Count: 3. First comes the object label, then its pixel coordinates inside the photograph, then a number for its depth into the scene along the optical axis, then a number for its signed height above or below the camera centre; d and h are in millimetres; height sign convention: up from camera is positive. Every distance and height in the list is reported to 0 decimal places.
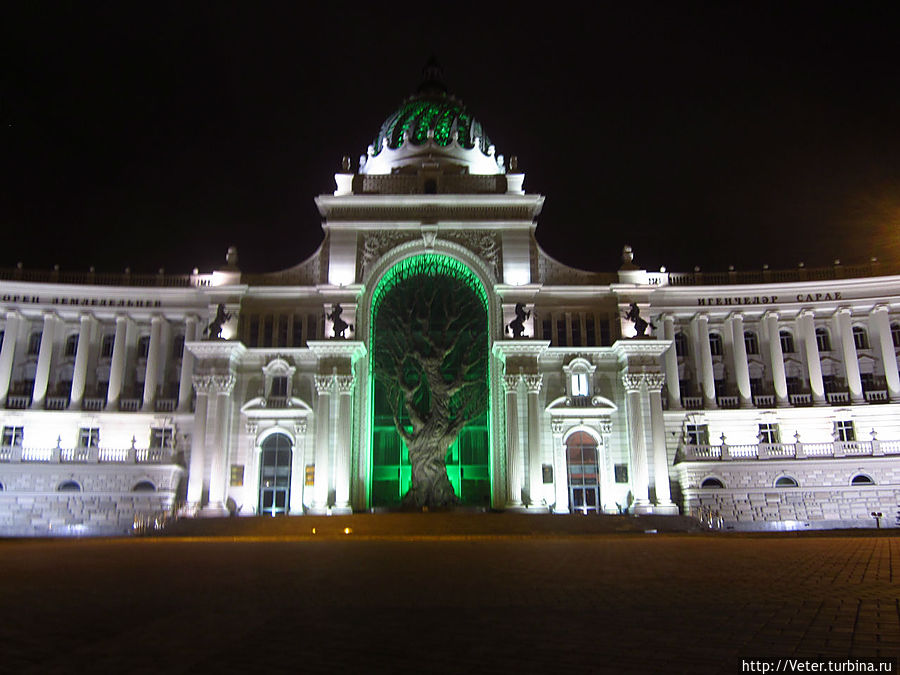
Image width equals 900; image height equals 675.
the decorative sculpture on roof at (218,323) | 48438 +11684
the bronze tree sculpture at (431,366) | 47375 +9278
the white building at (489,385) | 47688 +8135
